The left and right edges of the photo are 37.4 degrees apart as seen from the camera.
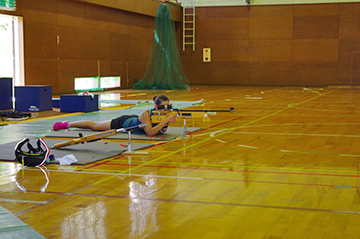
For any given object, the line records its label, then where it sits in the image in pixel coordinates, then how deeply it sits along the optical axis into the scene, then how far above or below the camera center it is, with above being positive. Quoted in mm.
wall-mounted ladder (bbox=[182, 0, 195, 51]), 28938 +2910
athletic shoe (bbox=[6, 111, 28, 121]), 10945 -870
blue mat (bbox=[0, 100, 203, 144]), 8551 -967
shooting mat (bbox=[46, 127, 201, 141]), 8202 -955
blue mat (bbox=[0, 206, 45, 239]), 3570 -1077
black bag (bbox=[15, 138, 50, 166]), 6012 -922
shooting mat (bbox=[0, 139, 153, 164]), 6505 -991
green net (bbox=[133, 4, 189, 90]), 23484 +670
